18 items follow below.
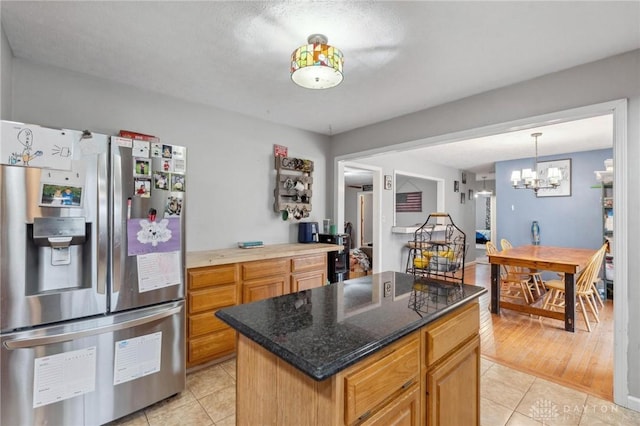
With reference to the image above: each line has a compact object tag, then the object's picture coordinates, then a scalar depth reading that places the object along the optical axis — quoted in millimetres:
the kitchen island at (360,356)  880
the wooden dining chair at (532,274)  4095
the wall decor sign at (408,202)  7133
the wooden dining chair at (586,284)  3305
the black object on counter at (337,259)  3533
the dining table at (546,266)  3184
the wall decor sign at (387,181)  5125
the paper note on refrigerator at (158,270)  1871
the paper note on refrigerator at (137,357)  1781
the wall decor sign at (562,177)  5215
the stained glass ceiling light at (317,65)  1597
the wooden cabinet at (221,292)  2342
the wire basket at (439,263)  1802
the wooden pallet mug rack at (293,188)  3486
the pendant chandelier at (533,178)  4219
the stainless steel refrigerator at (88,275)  1475
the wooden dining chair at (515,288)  3994
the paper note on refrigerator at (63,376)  1540
